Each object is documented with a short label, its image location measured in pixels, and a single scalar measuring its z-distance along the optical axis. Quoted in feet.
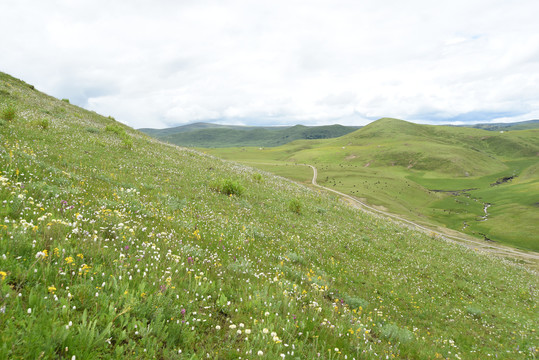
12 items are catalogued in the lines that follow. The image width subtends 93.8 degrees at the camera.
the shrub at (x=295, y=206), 60.95
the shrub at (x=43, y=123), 57.53
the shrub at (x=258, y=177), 85.25
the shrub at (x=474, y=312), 39.11
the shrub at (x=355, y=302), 27.86
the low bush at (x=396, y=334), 23.06
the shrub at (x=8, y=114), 51.67
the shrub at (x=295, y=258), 33.45
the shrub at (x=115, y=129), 90.71
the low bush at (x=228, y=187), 56.44
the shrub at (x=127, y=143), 71.05
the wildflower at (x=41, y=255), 12.57
